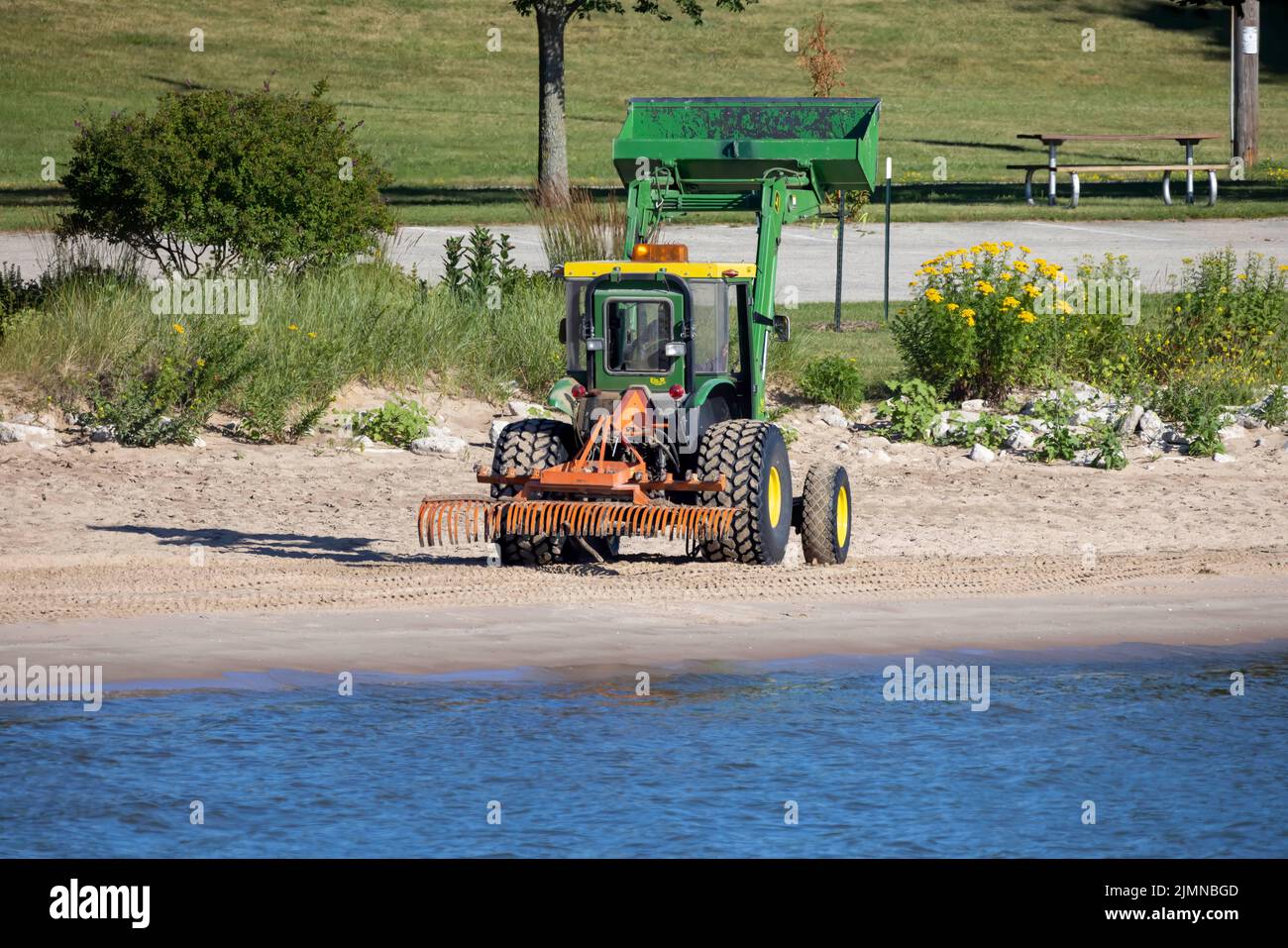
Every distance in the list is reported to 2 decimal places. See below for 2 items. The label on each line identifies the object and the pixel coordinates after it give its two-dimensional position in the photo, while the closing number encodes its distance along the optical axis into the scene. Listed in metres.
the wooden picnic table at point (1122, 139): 32.56
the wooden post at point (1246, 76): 35.34
